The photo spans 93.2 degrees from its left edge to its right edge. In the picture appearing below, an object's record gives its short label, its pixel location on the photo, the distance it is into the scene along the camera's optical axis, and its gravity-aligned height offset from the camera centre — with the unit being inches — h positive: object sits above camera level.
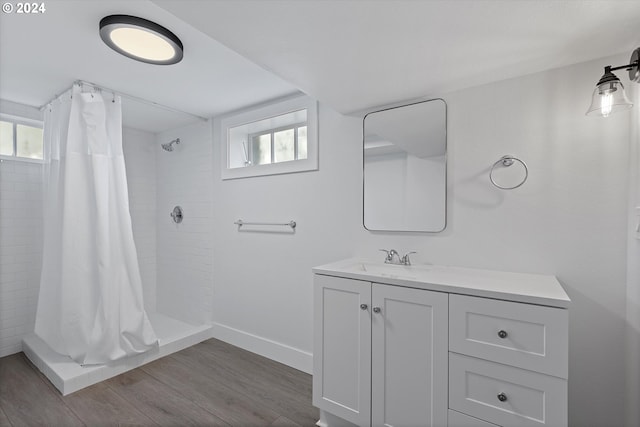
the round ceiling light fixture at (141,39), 60.6 +37.5
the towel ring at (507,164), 63.9 +10.6
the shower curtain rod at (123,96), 91.2 +38.5
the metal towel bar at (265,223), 99.1 -3.9
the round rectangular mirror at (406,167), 73.7 +11.6
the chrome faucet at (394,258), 77.8 -11.8
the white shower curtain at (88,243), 89.7 -9.8
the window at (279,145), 107.7 +25.2
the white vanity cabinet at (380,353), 55.5 -28.4
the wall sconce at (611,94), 48.5 +19.6
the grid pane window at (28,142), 110.8 +25.9
